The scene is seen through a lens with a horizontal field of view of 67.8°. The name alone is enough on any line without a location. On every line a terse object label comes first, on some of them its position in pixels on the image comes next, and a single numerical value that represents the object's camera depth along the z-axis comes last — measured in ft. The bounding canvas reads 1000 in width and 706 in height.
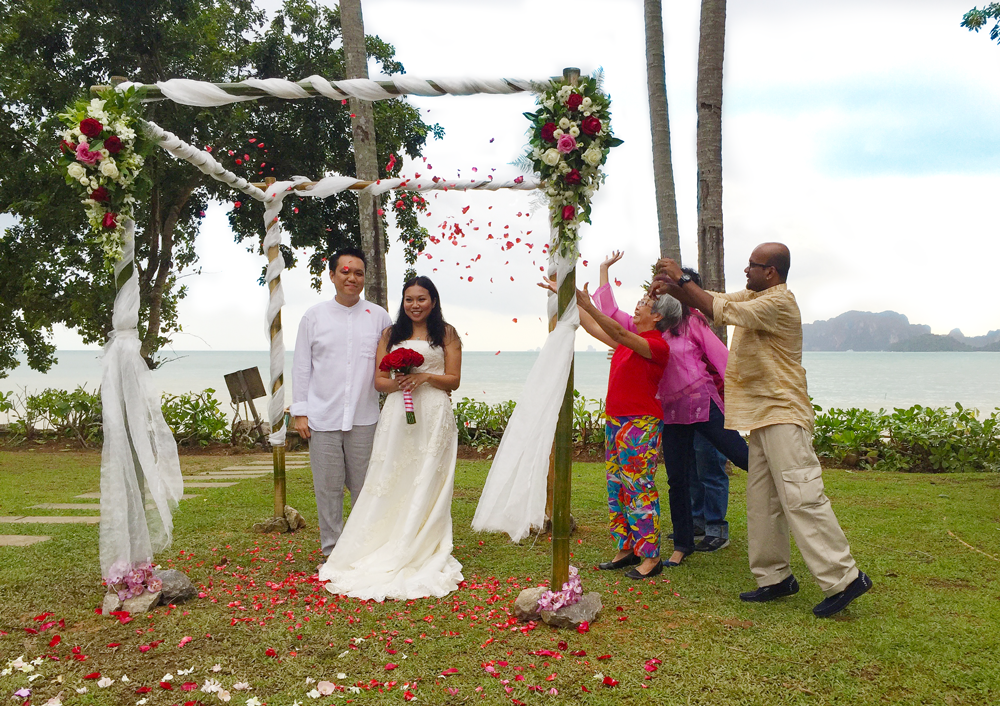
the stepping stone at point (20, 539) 18.34
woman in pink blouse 15.96
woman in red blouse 15.06
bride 15.80
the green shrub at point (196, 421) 38.91
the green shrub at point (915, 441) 30.01
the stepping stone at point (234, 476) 29.48
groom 16.57
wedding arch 12.39
